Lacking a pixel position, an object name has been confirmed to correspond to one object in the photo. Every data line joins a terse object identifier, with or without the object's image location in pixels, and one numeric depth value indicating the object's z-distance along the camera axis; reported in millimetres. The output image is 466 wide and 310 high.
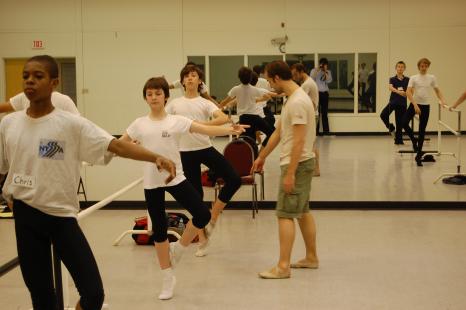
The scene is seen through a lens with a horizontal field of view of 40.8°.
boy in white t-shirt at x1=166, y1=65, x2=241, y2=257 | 5973
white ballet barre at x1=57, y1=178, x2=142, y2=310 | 4398
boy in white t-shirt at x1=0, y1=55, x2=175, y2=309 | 3027
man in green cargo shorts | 5102
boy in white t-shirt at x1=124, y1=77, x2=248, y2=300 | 4762
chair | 7852
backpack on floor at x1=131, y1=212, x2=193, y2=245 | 6574
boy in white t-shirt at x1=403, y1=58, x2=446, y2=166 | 11859
